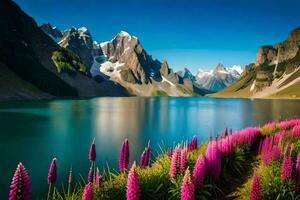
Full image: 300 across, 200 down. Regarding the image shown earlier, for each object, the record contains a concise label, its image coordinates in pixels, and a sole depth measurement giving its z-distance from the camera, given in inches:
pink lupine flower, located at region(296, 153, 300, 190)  436.0
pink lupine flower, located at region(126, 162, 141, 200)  273.0
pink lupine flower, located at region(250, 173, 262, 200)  331.6
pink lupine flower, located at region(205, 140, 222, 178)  483.5
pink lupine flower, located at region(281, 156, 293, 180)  435.8
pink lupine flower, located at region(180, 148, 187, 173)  405.9
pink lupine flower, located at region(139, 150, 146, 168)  516.4
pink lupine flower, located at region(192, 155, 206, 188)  399.8
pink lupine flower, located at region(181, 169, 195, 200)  275.0
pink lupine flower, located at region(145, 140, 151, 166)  520.1
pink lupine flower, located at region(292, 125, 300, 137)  840.2
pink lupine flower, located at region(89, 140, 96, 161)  437.7
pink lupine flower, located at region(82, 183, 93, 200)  290.5
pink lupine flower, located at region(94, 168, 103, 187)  380.0
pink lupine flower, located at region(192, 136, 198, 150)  699.3
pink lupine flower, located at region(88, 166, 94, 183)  429.5
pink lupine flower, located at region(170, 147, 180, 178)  410.2
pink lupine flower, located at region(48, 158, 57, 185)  389.4
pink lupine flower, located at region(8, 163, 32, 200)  233.0
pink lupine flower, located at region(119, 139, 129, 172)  430.6
